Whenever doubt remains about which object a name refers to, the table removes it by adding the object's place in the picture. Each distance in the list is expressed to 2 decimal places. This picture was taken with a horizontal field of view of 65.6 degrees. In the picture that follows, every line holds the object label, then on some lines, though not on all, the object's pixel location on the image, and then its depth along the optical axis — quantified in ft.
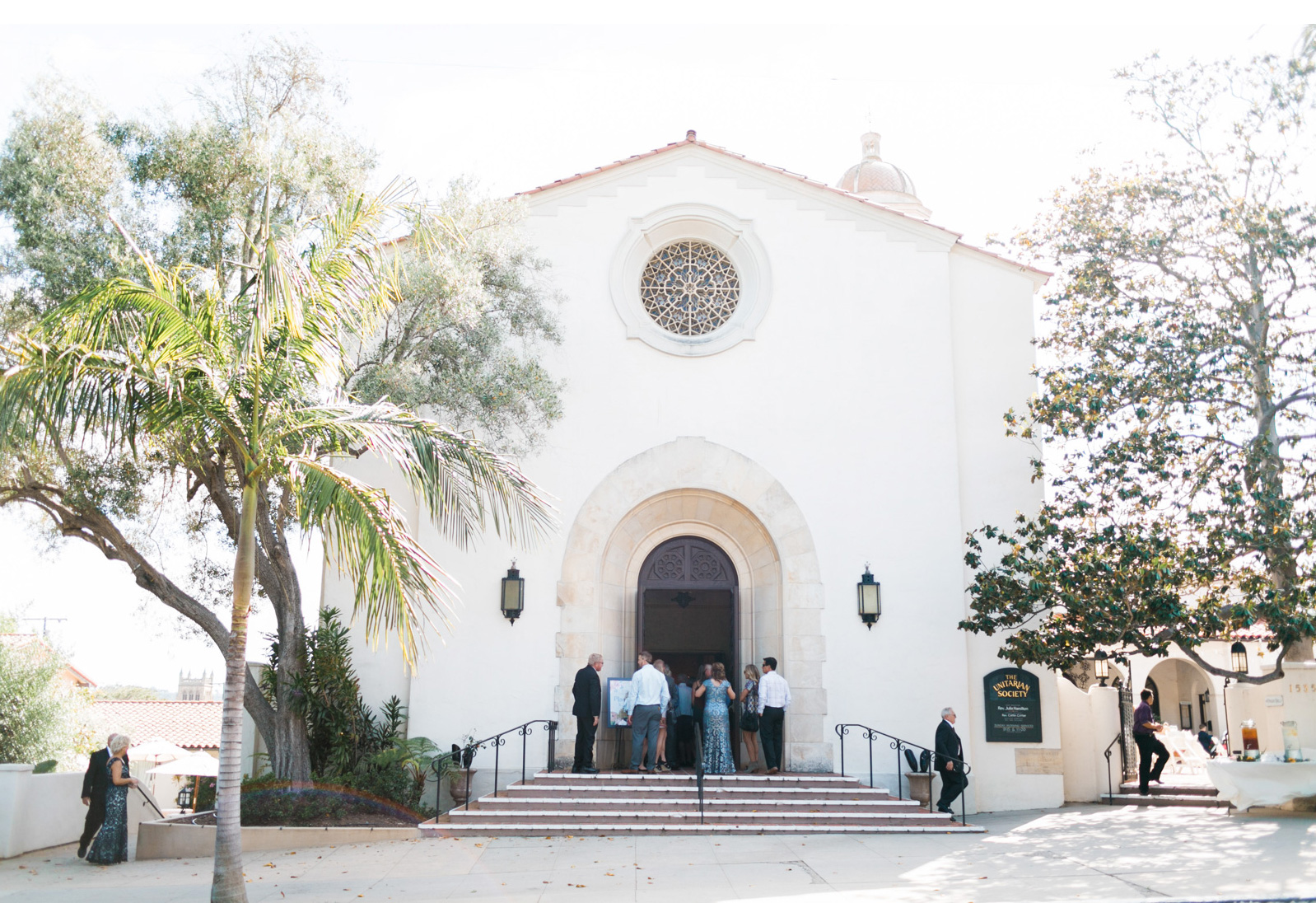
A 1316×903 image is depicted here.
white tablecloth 37.99
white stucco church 45.75
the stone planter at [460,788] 41.55
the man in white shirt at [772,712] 43.42
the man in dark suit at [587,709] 42.16
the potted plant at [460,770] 41.49
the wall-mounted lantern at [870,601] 45.98
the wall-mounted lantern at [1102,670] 56.44
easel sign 44.37
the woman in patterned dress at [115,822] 35.76
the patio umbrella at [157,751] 72.18
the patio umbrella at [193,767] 66.64
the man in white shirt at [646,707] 42.91
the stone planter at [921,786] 42.16
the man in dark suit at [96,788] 36.01
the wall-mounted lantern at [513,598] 45.85
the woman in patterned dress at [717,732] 43.06
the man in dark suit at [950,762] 41.68
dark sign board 45.70
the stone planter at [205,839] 36.40
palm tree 24.94
